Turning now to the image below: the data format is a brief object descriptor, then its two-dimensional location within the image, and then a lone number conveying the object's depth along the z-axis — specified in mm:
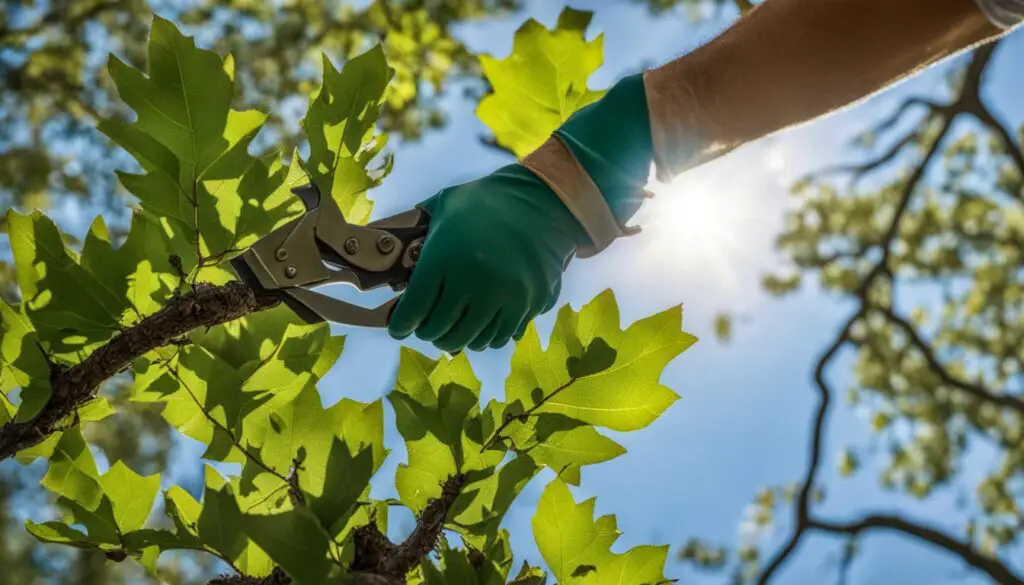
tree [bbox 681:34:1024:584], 5705
